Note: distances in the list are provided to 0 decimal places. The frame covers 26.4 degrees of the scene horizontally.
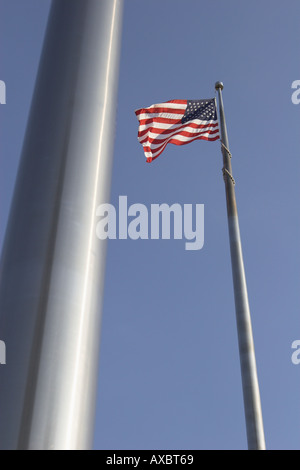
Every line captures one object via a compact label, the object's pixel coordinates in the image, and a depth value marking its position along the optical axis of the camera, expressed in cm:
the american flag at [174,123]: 2086
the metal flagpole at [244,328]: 1271
